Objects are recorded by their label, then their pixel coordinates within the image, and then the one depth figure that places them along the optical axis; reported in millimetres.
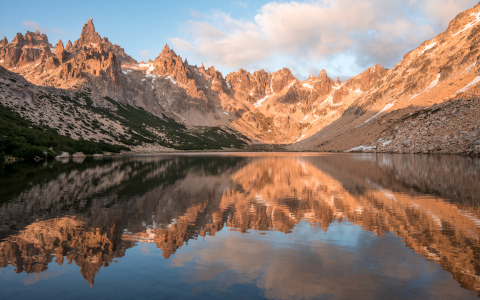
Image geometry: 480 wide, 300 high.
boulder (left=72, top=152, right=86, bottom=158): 99625
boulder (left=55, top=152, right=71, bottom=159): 91725
